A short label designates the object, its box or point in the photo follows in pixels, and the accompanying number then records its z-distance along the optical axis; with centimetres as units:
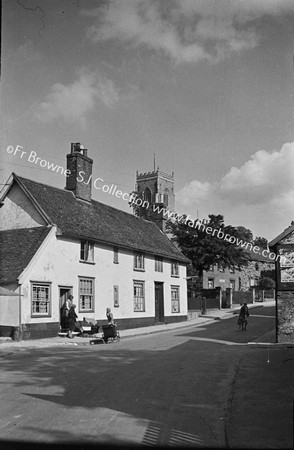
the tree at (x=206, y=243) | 4806
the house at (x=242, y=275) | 6500
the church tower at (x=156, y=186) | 9838
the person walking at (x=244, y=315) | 2534
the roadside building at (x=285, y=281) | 1725
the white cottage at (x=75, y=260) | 2064
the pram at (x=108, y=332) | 1957
